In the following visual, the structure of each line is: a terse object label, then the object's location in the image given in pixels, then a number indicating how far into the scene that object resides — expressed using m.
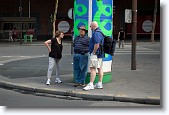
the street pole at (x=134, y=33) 14.15
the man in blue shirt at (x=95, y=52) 9.64
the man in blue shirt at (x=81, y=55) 10.23
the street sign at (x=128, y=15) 14.17
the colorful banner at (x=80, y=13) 10.61
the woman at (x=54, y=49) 10.81
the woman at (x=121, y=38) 28.48
